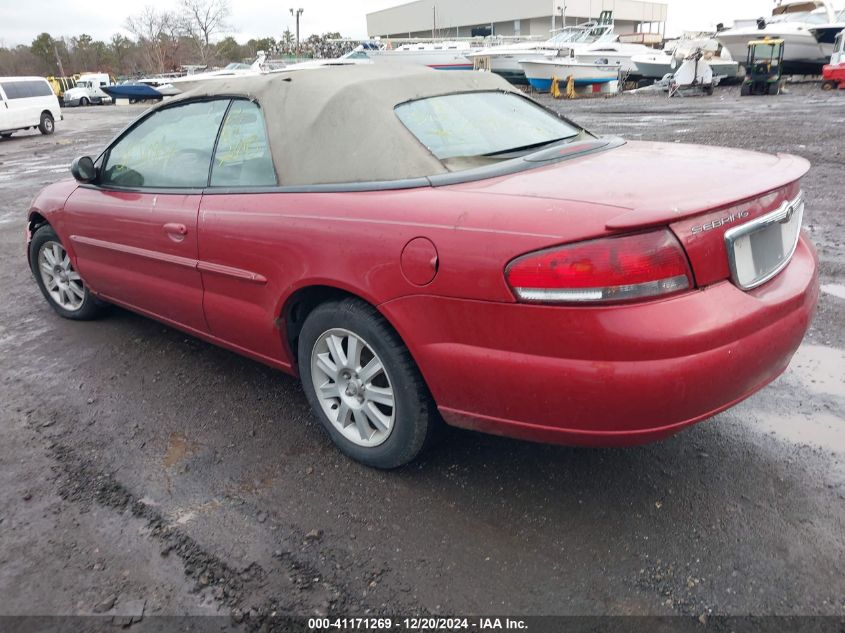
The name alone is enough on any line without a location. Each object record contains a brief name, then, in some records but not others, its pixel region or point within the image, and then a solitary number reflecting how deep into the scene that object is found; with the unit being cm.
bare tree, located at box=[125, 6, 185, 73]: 6706
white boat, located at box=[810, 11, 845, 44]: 2638
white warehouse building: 7119
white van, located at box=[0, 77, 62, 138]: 2205
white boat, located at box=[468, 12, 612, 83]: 3095
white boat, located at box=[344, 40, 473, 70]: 3269
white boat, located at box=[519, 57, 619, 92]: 2888
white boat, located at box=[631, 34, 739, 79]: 2880
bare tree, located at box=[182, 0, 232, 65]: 6856
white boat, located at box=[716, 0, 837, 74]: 2691
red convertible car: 208
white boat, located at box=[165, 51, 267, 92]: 2816
